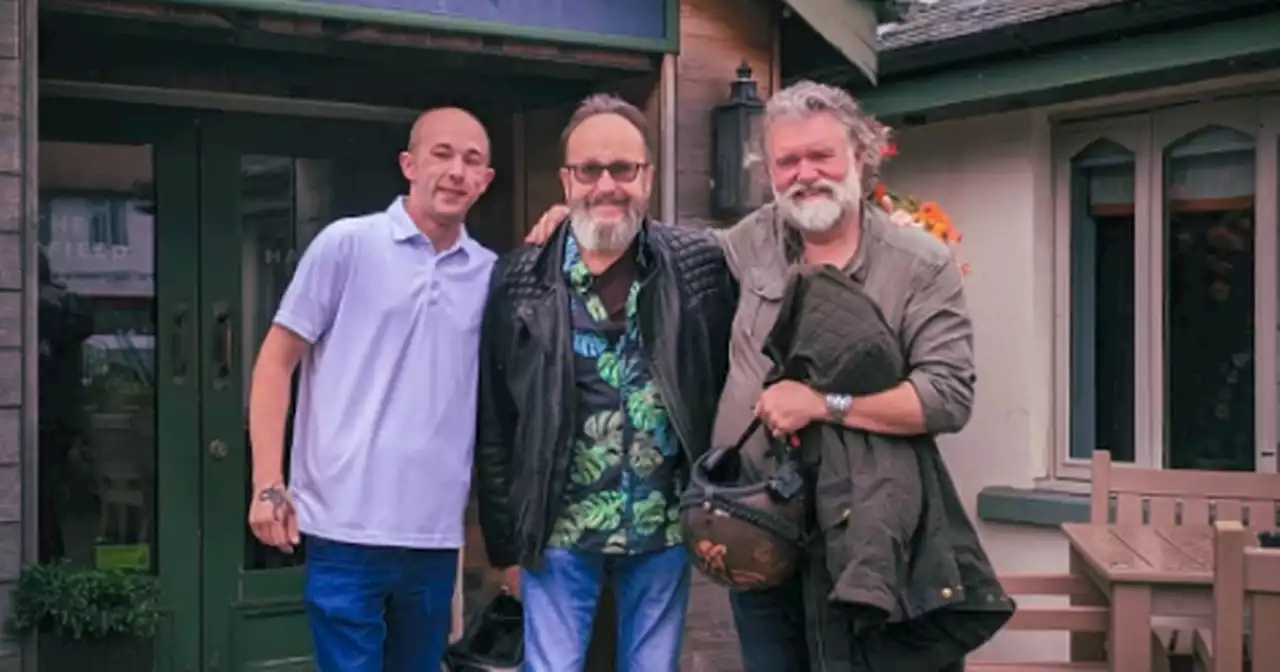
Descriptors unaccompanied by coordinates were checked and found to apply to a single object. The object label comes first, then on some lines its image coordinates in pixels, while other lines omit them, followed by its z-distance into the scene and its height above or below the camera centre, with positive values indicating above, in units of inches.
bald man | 128.8 -5.5
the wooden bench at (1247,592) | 121.8 -20.1
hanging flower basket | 214.5 +17.2
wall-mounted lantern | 195.0 +23.5
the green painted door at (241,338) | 209.0 -0.2
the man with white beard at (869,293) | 109.3 +1.2
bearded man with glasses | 123.6 -4.9
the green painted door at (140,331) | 203.2 +0.7
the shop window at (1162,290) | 225.6 +7.2
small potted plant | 156.0 -29.4
